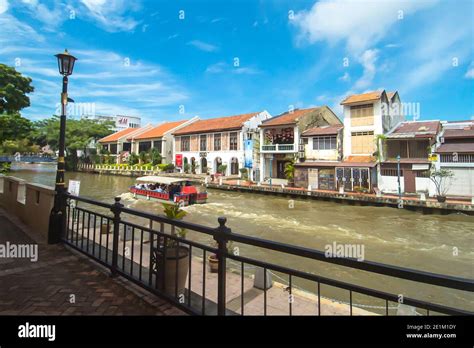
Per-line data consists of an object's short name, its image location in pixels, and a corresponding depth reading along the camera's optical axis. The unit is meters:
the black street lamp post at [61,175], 5.62
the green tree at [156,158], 44.09
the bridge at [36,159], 57.68
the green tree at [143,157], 46.14
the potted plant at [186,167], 40.03
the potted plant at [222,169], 35.91
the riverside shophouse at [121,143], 51.00
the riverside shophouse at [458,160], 19.61
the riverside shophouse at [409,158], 21.14
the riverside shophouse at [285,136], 29.19
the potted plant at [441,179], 19.40
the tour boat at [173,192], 20.16
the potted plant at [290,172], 27.55
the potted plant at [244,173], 32.47
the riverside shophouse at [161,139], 44.81
